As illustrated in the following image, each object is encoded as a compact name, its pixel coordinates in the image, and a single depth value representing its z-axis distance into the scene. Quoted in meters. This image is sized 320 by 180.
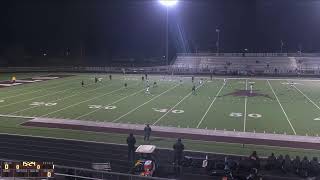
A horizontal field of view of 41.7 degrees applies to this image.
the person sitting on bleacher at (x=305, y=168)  13.66
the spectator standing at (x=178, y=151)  14.90
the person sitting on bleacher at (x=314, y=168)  13.59
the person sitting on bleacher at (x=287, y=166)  14.18
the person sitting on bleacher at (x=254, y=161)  13.50
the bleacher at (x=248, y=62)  74.00
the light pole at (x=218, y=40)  83.54
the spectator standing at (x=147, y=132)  19.21
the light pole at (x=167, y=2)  54.86
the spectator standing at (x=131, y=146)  15.71
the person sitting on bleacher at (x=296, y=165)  14.01
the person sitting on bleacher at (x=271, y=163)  14.46
